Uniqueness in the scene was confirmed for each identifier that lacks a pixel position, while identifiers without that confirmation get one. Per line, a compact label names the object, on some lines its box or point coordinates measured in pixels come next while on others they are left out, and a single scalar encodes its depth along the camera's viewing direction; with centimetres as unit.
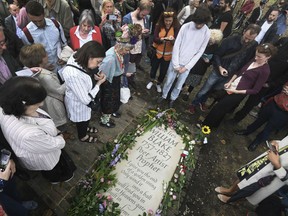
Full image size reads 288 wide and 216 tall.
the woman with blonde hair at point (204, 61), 408
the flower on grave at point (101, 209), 280
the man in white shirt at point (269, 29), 539
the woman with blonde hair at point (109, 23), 410
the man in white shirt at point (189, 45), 351
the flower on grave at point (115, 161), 333
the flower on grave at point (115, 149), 351
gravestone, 303
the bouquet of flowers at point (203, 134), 428
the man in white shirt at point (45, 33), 306
